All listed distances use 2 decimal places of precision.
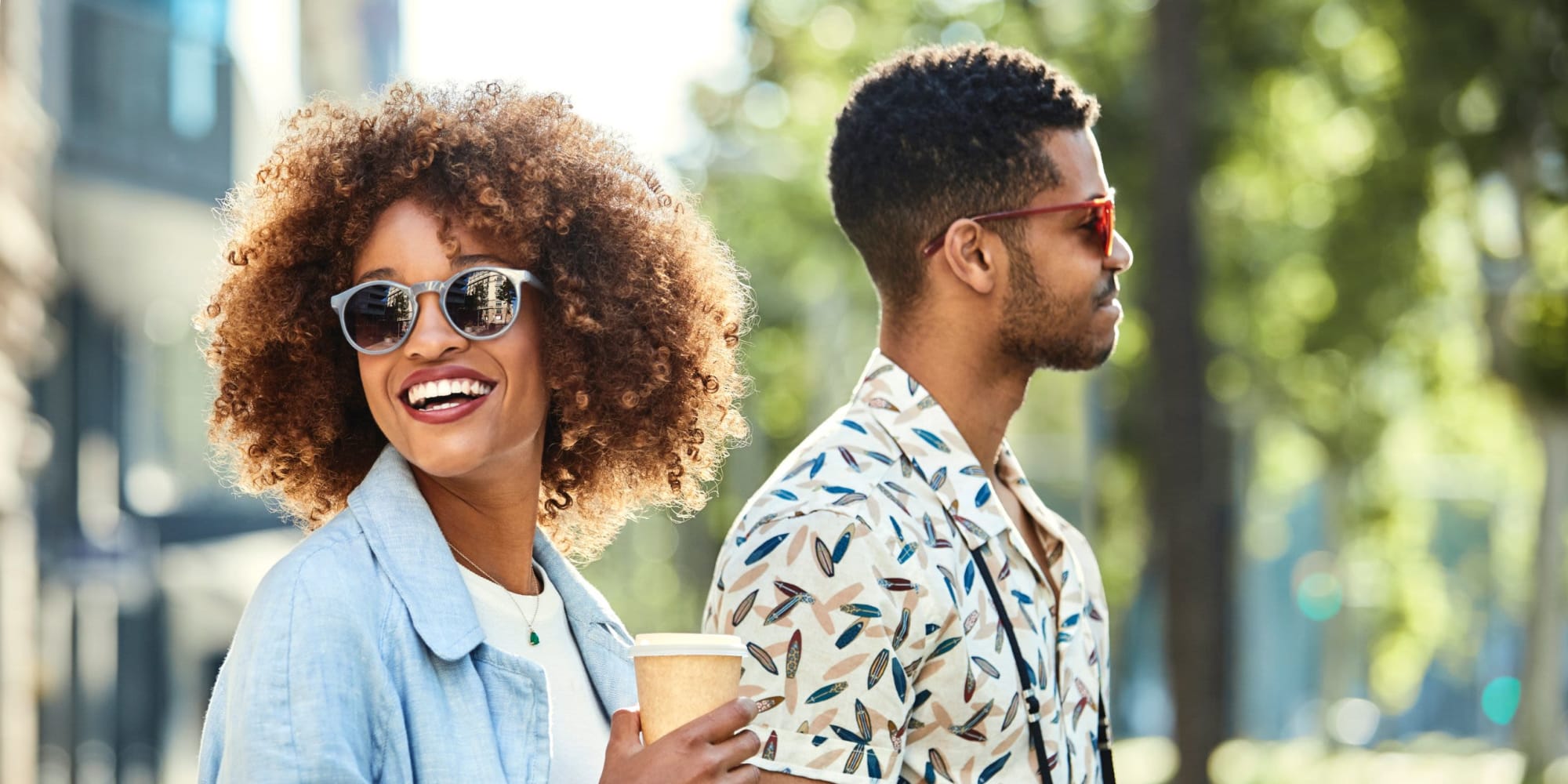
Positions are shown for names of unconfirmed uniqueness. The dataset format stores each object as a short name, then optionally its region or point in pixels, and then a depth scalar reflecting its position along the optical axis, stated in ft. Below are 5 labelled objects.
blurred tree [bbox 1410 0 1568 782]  55.31
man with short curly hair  10.69
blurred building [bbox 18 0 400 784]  44.01
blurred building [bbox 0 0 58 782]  36.65
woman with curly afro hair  8.08
